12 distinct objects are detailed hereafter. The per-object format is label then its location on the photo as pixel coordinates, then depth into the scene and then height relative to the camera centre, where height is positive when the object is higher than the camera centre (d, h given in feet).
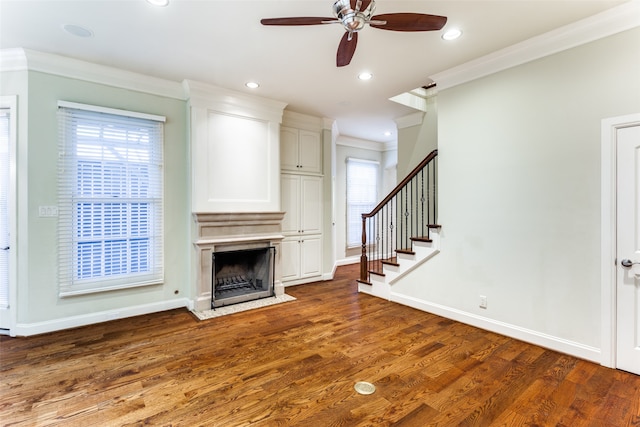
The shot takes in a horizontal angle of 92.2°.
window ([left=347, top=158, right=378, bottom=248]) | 23.44 +1.43
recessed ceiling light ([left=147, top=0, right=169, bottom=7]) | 7.68 +5.25
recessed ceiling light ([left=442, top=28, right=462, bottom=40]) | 8.96 +5.25
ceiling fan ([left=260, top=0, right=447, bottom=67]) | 6.24 +4.19
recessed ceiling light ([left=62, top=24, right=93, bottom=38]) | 8.83 +5.32
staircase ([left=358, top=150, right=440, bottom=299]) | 12.71 -1.32
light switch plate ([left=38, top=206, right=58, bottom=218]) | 10.61 +0.02
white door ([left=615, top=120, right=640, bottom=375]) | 7.97 -1.03
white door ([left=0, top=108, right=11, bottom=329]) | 10.51 +0.04
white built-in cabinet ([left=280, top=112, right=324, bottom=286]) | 16.70 +0.60
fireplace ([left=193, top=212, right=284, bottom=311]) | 12.92 -1.73
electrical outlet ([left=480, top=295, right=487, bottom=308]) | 10.92 -3.24
